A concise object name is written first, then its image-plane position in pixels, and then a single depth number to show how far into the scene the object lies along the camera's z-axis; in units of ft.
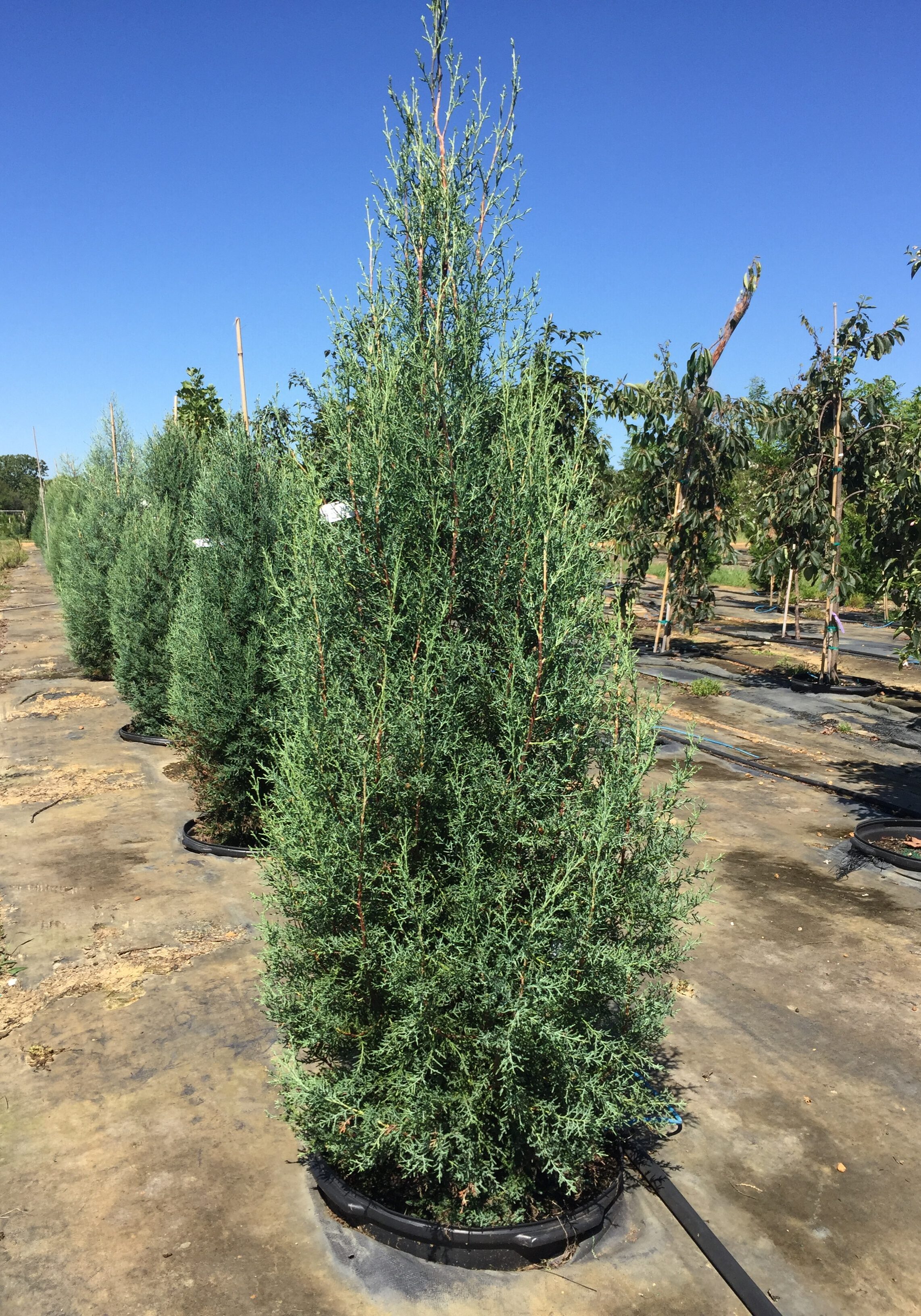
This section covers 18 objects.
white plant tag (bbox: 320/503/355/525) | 10.82
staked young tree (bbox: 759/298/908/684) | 43.47
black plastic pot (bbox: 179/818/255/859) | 24.12
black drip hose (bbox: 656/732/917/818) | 28.01
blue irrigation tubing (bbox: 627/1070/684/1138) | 11.33
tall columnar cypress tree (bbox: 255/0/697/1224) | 10.12
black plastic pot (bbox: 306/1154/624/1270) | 10.21
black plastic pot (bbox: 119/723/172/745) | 36.60
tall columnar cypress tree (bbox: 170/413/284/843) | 23.73
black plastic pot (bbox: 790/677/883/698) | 45.34
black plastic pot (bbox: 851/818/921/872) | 24.50
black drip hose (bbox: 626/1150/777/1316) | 9.77
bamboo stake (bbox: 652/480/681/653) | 54.19
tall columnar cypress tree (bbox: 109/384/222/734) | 36.17
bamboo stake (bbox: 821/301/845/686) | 44.01
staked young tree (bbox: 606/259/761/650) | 52.54
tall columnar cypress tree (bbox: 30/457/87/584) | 77.85
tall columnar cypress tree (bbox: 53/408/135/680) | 47.42
